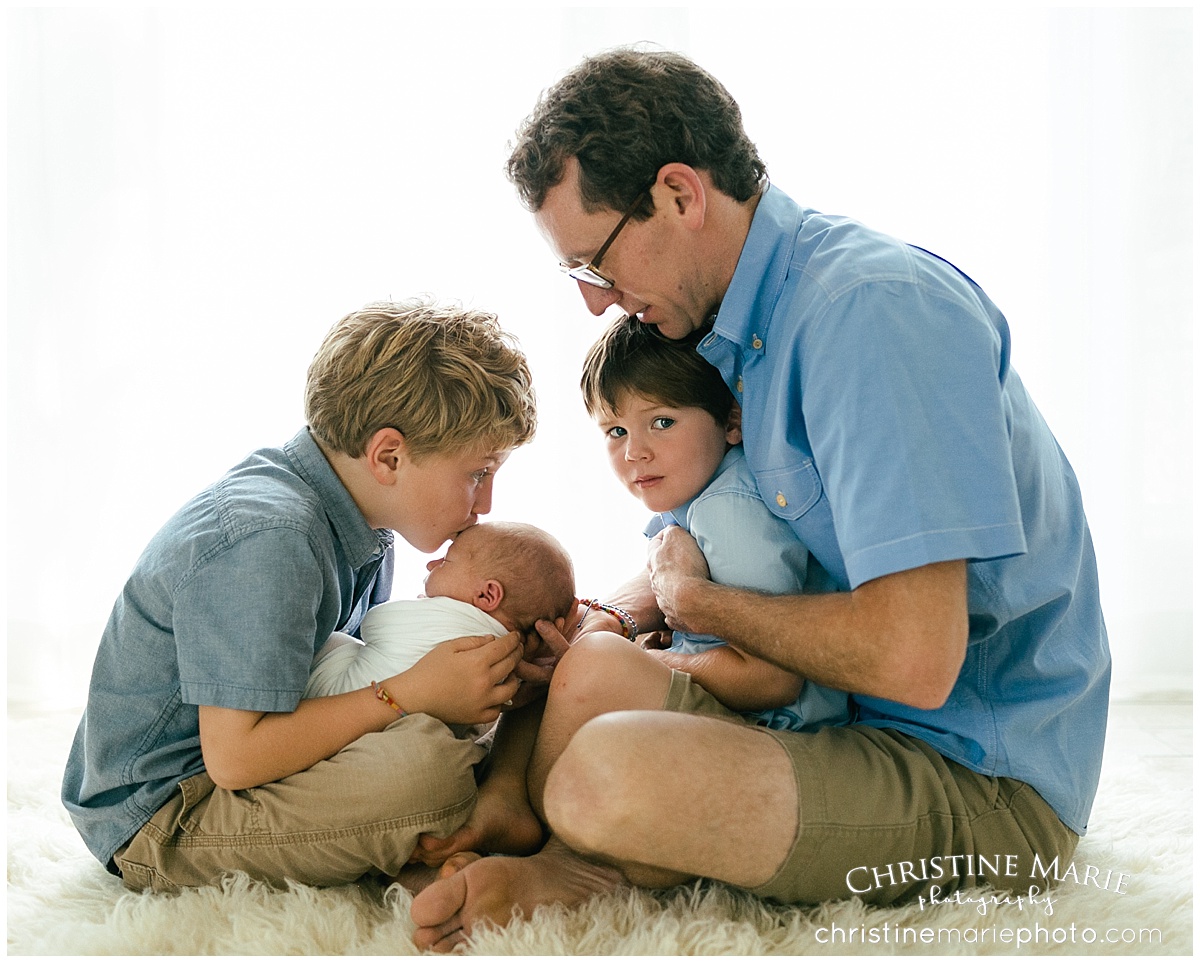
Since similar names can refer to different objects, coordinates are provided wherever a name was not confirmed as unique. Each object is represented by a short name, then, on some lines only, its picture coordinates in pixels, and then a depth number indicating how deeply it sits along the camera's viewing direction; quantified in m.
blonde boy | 1.45
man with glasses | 1.27
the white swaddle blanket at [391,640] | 1.61
